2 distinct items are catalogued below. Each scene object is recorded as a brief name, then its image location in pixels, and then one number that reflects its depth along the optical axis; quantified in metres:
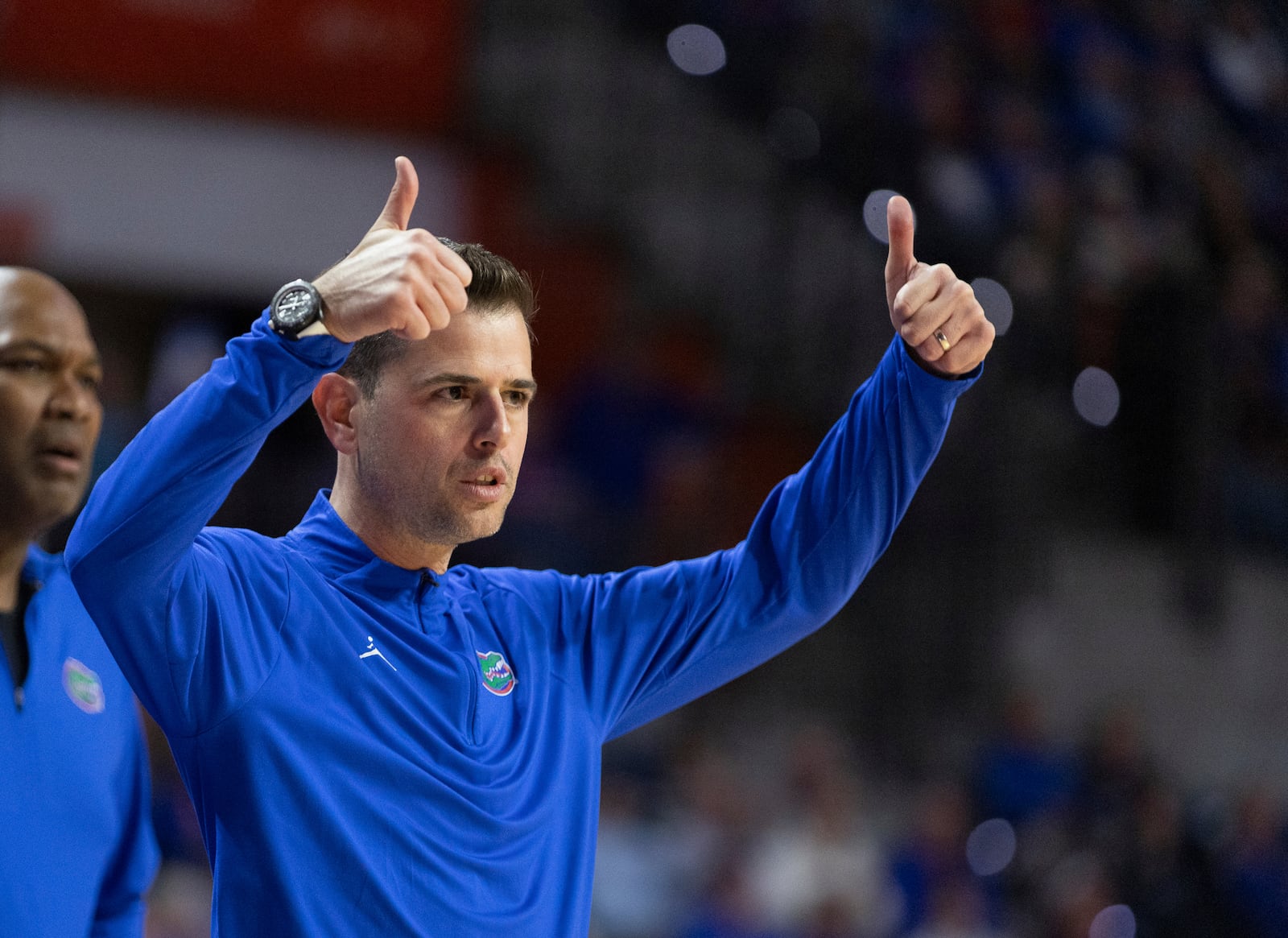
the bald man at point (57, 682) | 11.77
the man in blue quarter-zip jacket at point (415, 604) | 11.37
